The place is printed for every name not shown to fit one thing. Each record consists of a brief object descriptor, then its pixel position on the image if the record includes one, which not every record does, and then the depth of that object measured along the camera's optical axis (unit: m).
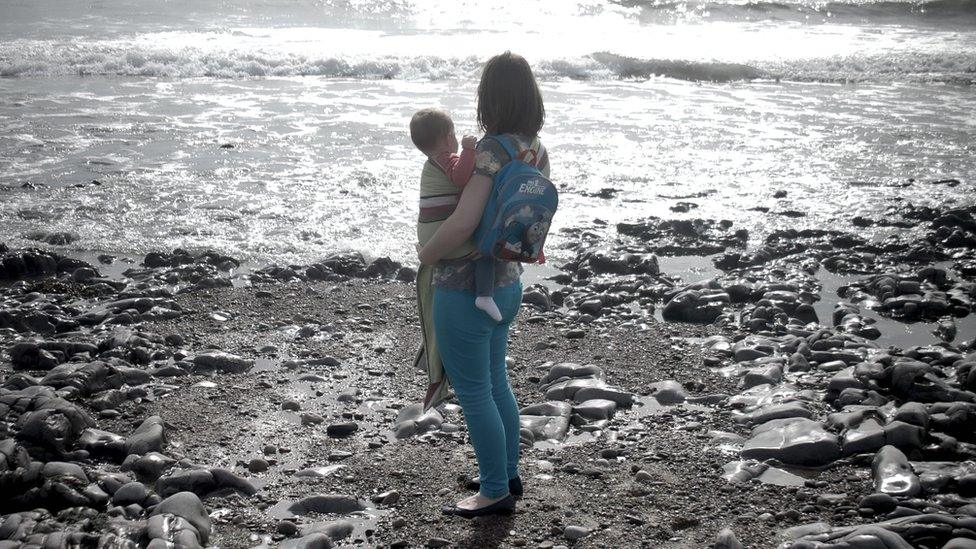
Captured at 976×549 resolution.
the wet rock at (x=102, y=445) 4.52
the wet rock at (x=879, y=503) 3.89
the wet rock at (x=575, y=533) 3.82
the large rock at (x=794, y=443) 4.44
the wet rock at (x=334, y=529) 3.87
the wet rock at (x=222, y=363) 5.75
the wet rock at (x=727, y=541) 3.64
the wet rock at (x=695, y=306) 6.76
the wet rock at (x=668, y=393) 5.34
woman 3.56
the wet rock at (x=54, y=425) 4.44
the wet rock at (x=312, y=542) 3.73
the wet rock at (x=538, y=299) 7.00
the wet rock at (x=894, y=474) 4.02
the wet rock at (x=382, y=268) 7.64
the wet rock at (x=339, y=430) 4.91
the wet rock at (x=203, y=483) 4.17
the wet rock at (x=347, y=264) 7.66
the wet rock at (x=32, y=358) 5.66
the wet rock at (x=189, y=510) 3.79
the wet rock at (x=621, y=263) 7.71
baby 3.62
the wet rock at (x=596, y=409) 5.08
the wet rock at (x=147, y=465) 4.33
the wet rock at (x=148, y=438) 4.50
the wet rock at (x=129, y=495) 3.99
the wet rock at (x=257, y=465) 4.48
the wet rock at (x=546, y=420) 4.86
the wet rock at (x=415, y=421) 4.91
